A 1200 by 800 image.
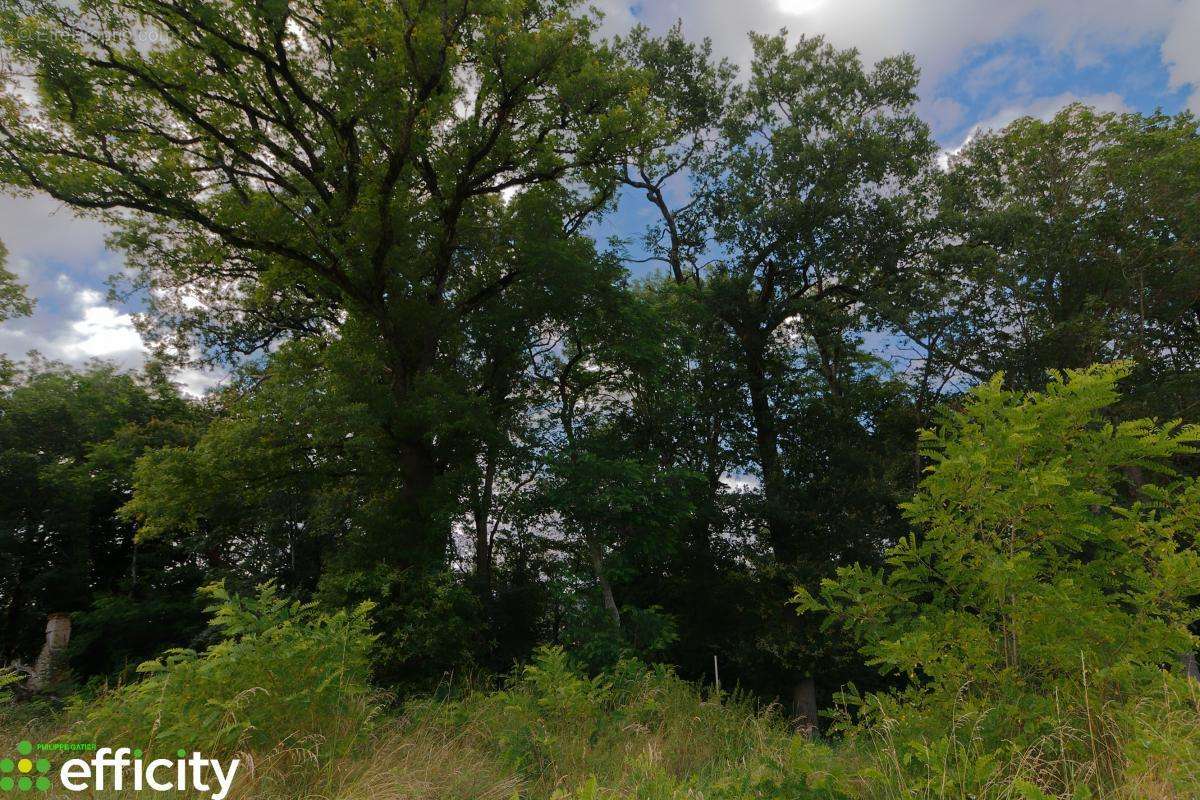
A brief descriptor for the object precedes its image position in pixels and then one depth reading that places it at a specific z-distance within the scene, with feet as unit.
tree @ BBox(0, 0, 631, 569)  35.12
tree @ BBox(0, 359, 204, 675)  55.77
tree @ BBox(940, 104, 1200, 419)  48.16
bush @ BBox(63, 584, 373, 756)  12.92
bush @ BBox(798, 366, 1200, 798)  11.93
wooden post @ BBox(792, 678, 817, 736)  48.78
